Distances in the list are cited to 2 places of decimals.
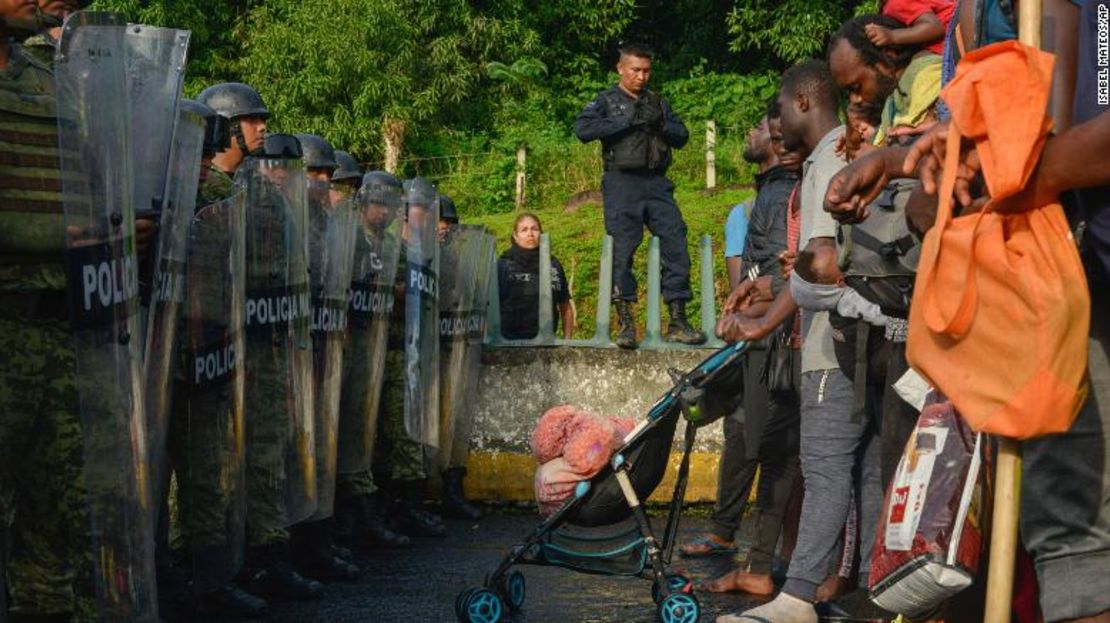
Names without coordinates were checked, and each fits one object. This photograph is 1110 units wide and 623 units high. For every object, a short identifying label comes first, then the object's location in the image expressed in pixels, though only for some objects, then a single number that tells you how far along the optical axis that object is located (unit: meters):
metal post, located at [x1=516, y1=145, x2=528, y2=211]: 28.81
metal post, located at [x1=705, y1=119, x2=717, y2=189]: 27.89
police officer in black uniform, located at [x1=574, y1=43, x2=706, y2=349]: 12.57
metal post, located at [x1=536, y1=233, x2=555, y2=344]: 11.93
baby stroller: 7.23
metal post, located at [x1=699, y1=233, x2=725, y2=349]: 11.75
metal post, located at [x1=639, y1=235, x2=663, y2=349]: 11.71
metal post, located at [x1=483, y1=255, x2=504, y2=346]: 12.09
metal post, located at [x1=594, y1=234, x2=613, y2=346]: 11.84
